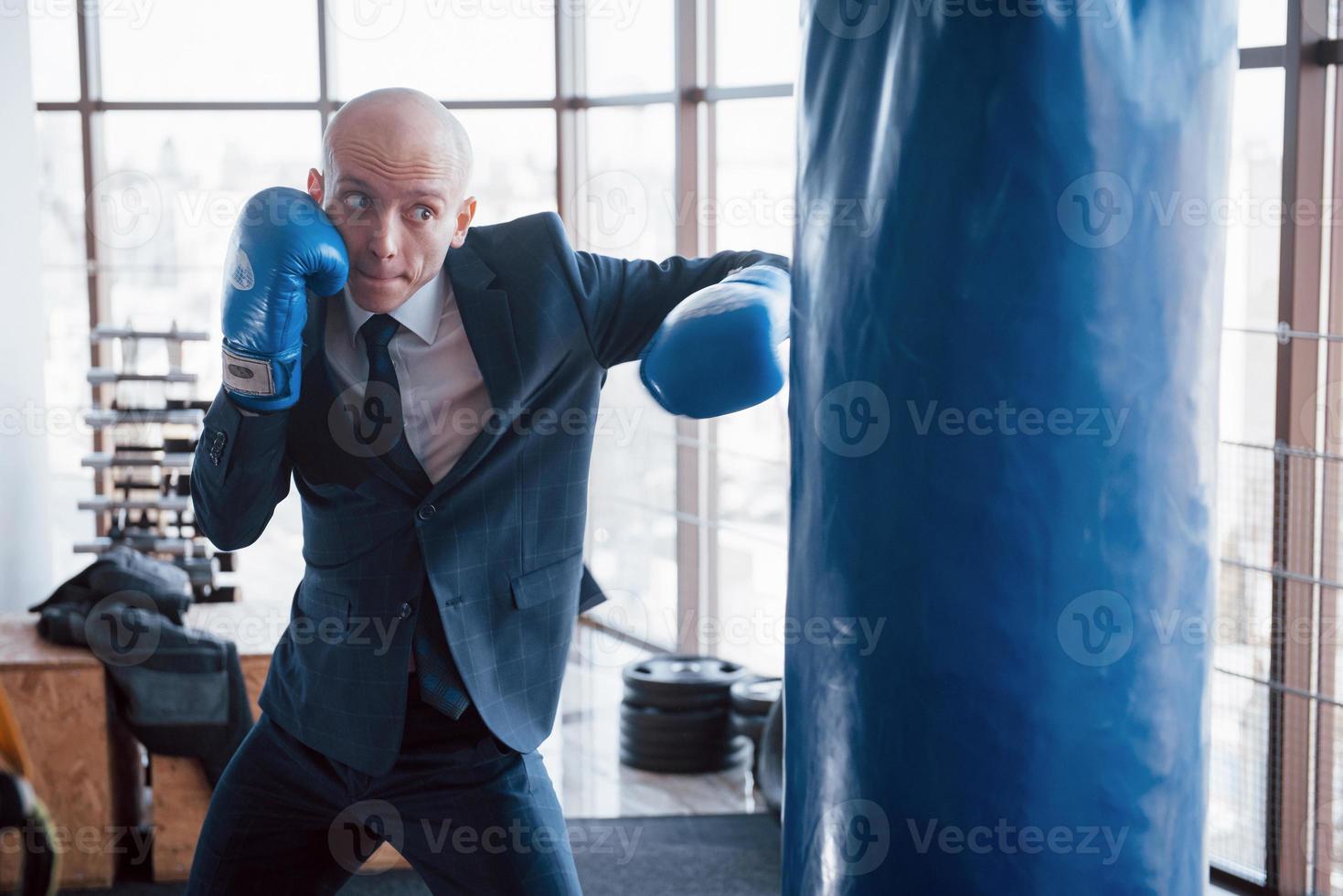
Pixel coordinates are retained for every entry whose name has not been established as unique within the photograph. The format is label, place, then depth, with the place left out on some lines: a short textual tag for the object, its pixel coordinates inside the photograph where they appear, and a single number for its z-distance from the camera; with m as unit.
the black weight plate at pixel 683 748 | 5.00
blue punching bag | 1.15
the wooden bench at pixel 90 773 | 3.91
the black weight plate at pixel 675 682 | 5.01
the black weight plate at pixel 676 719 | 4.99
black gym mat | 3.98
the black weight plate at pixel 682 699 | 5.01
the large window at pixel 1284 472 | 3.49
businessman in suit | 1.73
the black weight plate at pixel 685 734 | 4.99
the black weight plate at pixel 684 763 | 5.01
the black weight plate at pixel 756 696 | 4.84
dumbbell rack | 5.46
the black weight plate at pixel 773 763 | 4.29
